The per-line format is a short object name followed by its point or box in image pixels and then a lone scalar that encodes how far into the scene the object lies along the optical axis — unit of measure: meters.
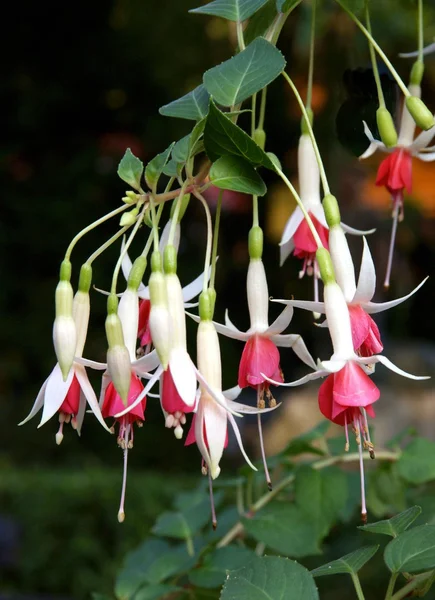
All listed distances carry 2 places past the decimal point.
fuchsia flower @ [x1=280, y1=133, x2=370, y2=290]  0.49
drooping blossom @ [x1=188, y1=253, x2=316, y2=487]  0.45
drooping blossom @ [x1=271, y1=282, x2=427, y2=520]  0.43
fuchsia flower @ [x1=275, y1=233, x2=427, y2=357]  0.44
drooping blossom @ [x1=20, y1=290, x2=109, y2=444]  0.44
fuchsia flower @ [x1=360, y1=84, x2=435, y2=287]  0.53
